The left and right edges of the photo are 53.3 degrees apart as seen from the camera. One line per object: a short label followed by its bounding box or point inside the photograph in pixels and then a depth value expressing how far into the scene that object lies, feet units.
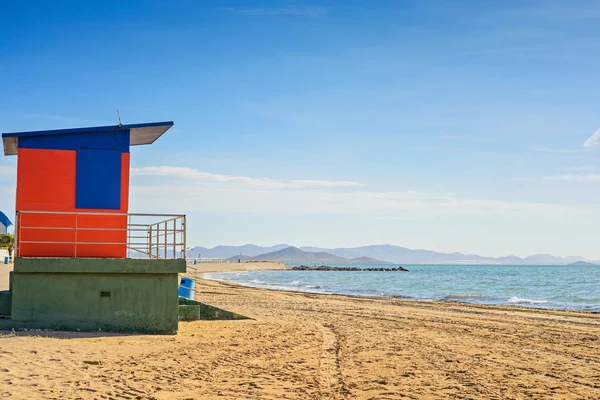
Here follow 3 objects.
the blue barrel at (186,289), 59.26
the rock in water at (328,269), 424.54
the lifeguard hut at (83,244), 40.81
